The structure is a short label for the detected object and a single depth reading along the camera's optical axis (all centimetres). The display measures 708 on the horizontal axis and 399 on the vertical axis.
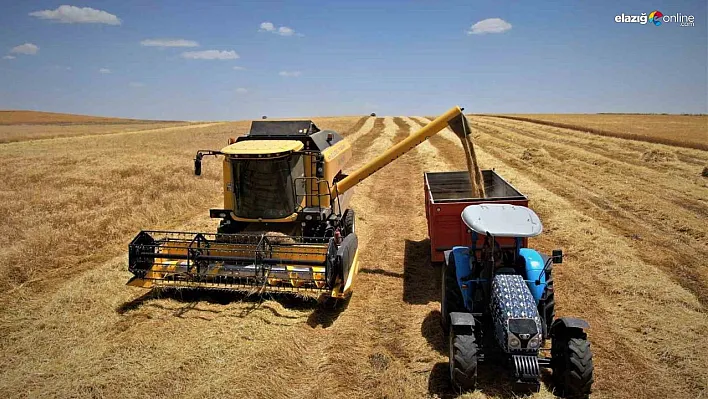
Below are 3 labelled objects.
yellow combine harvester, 757
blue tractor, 493
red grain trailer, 831
